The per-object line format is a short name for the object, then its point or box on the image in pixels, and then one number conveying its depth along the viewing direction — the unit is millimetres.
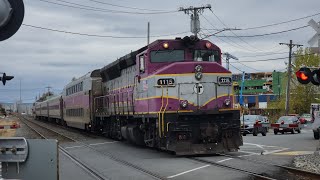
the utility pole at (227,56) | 50531
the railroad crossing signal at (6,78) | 7589
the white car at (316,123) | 22638
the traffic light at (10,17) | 4055
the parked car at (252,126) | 31891
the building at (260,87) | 110900
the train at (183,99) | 14688
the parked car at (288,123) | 35153
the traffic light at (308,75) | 10984
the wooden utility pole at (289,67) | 50344
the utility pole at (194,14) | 42719
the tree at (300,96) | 69000
